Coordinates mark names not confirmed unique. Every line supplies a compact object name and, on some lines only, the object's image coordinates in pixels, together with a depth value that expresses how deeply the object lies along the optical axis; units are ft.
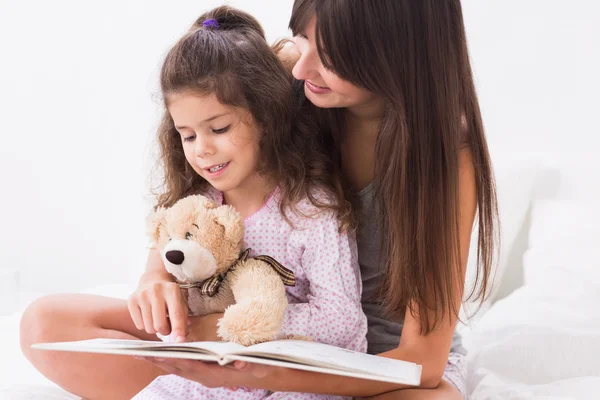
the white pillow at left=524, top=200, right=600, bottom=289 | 6.47
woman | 4.75
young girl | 4.86
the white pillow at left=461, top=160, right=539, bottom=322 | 6.75
